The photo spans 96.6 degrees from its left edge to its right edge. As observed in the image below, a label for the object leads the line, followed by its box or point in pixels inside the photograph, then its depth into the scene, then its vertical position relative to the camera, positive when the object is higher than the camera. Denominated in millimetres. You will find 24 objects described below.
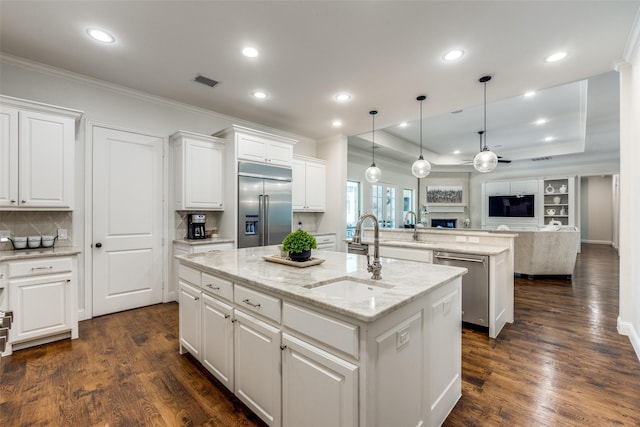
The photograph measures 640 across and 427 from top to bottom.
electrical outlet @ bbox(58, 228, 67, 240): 3199 -223
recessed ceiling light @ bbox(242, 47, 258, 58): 2758 +1590
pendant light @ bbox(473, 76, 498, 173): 3543 +662
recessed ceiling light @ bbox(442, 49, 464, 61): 2764 +1574
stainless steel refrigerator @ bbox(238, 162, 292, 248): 4215 +144
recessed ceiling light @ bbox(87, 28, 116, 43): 2490 +1591
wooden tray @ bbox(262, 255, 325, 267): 2101 -367
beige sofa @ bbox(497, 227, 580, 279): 5270 -707
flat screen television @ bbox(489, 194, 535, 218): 8852 +232
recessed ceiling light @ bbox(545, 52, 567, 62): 2807 +1568
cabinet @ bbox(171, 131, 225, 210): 3912 +607
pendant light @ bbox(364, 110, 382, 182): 4566 +650
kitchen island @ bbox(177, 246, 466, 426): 1224 -660
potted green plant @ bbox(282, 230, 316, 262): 2158 -242
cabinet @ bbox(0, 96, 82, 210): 2637 +564
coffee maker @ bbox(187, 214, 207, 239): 4012 -182
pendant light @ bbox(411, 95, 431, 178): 4164 +666
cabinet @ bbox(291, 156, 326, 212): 5371 +561
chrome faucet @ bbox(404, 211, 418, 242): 4072 -298
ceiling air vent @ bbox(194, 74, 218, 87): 3334 +1593
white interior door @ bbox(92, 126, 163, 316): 3484 -86
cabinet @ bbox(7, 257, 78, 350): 2533 -800
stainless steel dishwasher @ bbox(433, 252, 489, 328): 2916 -772
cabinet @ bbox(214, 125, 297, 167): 4215 +1074
